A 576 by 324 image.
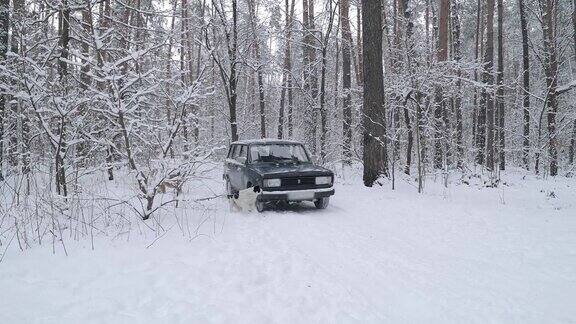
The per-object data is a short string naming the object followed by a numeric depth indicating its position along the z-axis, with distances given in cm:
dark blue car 810
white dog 812
